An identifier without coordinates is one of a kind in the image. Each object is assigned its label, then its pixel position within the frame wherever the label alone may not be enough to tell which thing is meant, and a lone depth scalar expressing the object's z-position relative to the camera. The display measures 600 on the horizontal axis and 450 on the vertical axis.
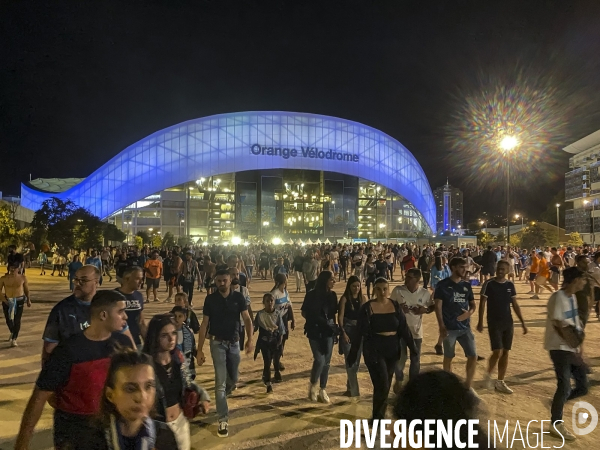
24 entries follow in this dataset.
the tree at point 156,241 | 40.86
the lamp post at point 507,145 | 22.47
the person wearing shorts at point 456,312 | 5.61
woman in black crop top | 4.44
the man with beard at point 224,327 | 4.78
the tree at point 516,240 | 42.52
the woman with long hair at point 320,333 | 5.48
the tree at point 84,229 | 29.30
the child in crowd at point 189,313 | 5.55
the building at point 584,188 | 68.75
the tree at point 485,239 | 47.09
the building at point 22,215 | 35.20
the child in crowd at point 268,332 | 5.89
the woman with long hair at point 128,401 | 1.96
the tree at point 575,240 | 46.14
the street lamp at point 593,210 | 59.06
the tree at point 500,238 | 47.20
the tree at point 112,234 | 37.00
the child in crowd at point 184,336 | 4.28
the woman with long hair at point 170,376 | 2.85
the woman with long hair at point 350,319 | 5.61
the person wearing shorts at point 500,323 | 5.76
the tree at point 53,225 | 28.69
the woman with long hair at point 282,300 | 6.42
